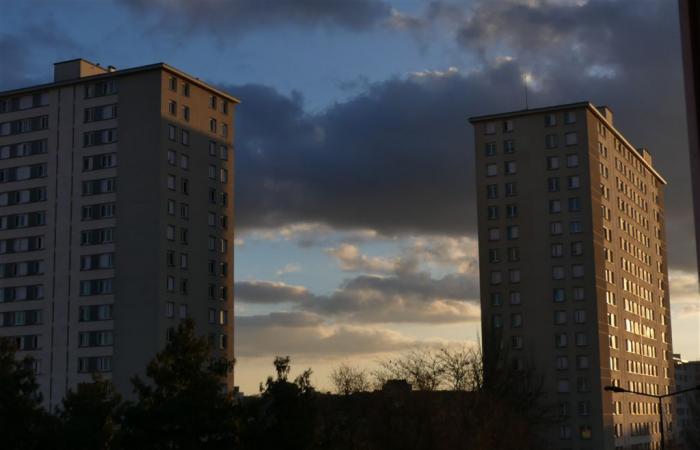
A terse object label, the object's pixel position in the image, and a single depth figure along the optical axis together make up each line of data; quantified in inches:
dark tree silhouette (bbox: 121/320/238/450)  1941.4
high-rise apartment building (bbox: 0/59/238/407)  3791.8
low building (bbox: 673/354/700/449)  4381.4
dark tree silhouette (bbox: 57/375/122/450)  1863.9
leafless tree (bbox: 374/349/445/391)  3437.5
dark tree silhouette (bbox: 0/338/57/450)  1920.5
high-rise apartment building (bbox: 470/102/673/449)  4461.1
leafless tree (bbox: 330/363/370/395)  3629.4
